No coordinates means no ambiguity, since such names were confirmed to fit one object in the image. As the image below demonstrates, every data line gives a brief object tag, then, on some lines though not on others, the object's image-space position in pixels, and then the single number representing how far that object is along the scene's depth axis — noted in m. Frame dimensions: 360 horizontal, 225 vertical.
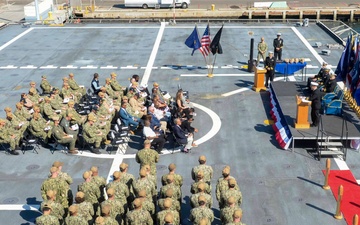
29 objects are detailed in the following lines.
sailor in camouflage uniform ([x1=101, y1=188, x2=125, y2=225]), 11.44
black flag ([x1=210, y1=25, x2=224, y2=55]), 24.34
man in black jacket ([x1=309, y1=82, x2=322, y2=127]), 17.31
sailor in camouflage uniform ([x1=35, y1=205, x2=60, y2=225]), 11.02
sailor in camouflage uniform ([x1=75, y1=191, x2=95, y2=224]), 11.44
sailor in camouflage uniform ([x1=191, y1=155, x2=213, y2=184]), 12.92
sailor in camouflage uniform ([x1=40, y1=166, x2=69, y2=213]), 12.64
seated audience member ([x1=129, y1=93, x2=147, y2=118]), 18.45
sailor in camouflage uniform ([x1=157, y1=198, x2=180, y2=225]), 11.12
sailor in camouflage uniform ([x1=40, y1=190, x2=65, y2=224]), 11.63
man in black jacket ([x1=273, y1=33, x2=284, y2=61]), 25.83
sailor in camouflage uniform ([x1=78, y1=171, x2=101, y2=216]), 12.38
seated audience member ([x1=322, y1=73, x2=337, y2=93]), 19.18
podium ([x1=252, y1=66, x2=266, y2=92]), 22.17
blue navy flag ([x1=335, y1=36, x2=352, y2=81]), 20.40
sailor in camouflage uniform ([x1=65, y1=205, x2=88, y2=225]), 10.88
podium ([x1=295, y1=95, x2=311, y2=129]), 17.19
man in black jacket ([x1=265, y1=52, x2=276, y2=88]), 22.14
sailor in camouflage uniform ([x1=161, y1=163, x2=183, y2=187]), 12.45
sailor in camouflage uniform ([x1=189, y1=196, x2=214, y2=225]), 11.29
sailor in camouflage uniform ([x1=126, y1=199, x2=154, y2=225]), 11.10
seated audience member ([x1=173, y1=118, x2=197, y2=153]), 16.42
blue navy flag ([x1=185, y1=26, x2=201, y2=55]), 24.38
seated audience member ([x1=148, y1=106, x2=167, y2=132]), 17.31
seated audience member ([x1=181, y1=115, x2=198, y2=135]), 17.00
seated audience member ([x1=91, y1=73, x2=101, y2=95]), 20.55
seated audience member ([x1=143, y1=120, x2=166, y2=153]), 16.56
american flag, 24.50
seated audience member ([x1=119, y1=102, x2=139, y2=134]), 17.80
